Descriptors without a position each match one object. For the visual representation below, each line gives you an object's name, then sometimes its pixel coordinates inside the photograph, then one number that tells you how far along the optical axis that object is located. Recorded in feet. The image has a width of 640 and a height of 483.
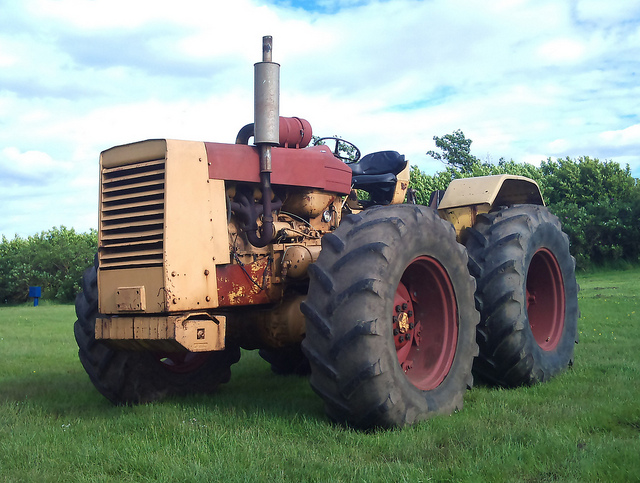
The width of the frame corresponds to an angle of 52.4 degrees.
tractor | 13.43
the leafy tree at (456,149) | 170.09
